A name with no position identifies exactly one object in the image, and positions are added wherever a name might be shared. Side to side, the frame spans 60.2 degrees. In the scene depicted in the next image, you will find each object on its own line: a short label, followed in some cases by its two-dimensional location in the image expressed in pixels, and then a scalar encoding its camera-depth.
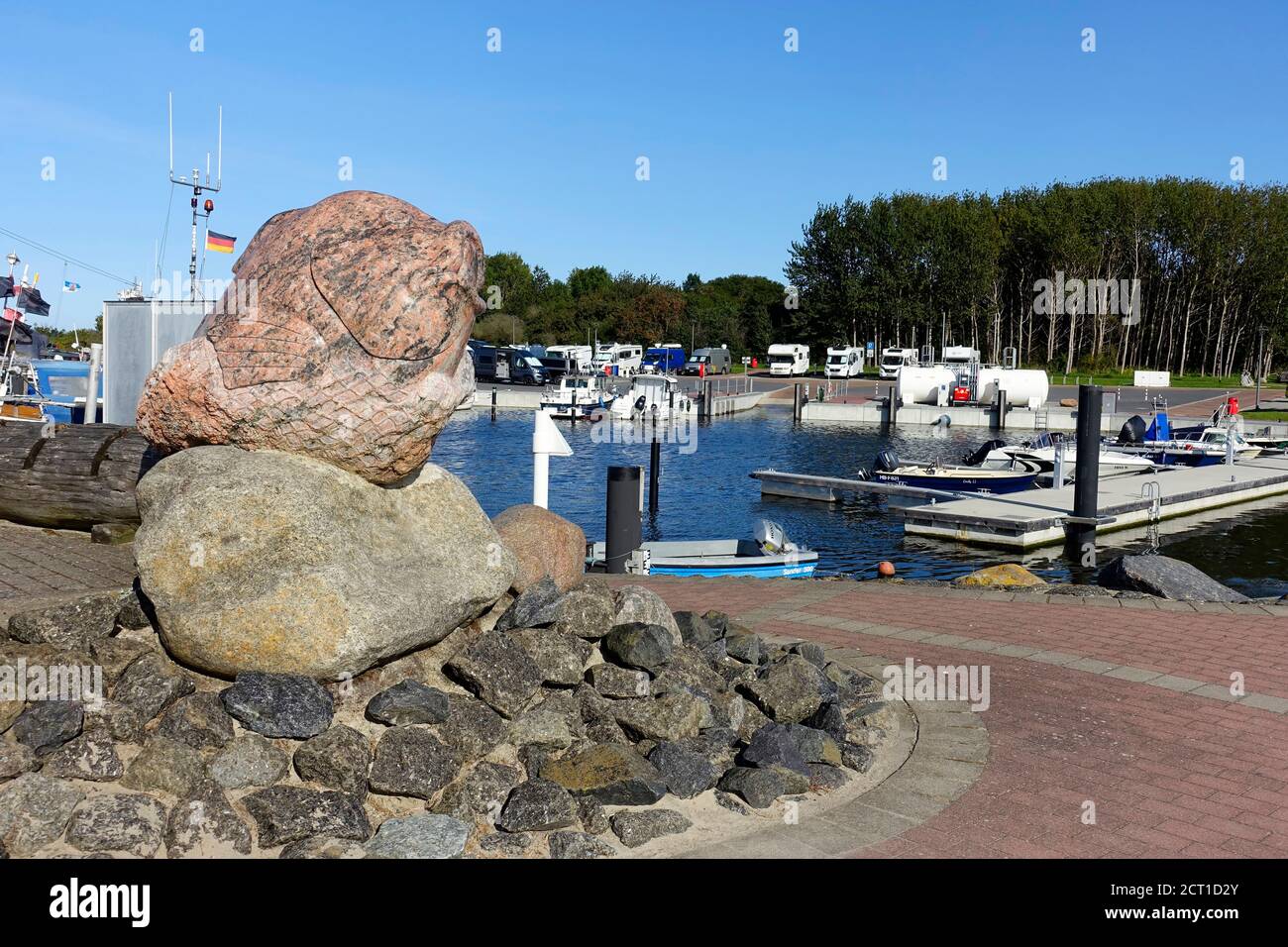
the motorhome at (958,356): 63.83
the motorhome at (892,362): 71.19
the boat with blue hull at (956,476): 27.92
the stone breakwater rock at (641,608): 6.99
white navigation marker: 11.61
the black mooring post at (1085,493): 21.20
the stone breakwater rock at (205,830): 4.70
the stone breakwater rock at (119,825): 4.62
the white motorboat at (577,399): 52.34
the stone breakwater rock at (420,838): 4.77
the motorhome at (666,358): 82.96
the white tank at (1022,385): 55.12
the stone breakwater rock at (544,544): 7.64
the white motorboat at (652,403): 53.06
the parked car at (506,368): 70.75
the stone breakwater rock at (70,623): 5.79
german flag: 16.73
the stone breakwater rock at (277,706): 5.25
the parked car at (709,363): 81.56
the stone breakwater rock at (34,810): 4.57
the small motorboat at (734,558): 15.12
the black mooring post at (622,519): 13.58
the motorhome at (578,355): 75.94
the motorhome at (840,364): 75.50
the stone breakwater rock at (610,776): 5.37
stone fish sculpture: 6.11
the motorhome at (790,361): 79.62
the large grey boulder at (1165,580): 12.03
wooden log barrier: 9.76
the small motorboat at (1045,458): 29.62
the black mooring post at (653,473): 27.50
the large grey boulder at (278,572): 5.39
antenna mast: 16.31
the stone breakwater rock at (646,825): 5.08
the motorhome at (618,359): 75.94
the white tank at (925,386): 58.44
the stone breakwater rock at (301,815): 4.82
